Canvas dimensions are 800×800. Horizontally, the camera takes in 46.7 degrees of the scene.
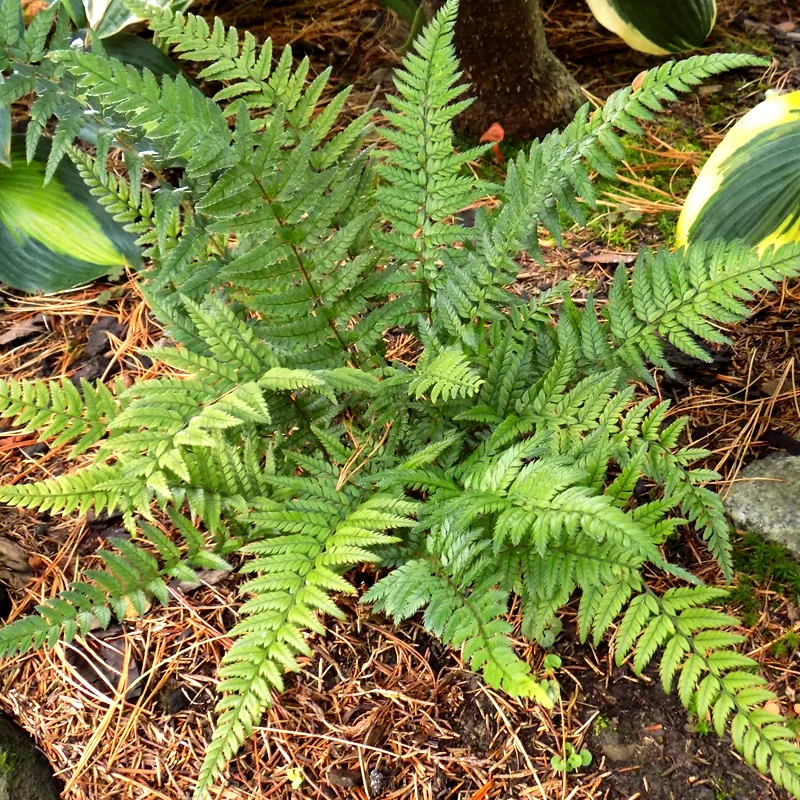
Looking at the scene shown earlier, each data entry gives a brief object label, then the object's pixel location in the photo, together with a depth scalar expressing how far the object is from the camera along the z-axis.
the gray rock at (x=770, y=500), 0.68
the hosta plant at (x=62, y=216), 0.90
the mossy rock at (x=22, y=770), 0.63
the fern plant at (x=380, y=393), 0.57
